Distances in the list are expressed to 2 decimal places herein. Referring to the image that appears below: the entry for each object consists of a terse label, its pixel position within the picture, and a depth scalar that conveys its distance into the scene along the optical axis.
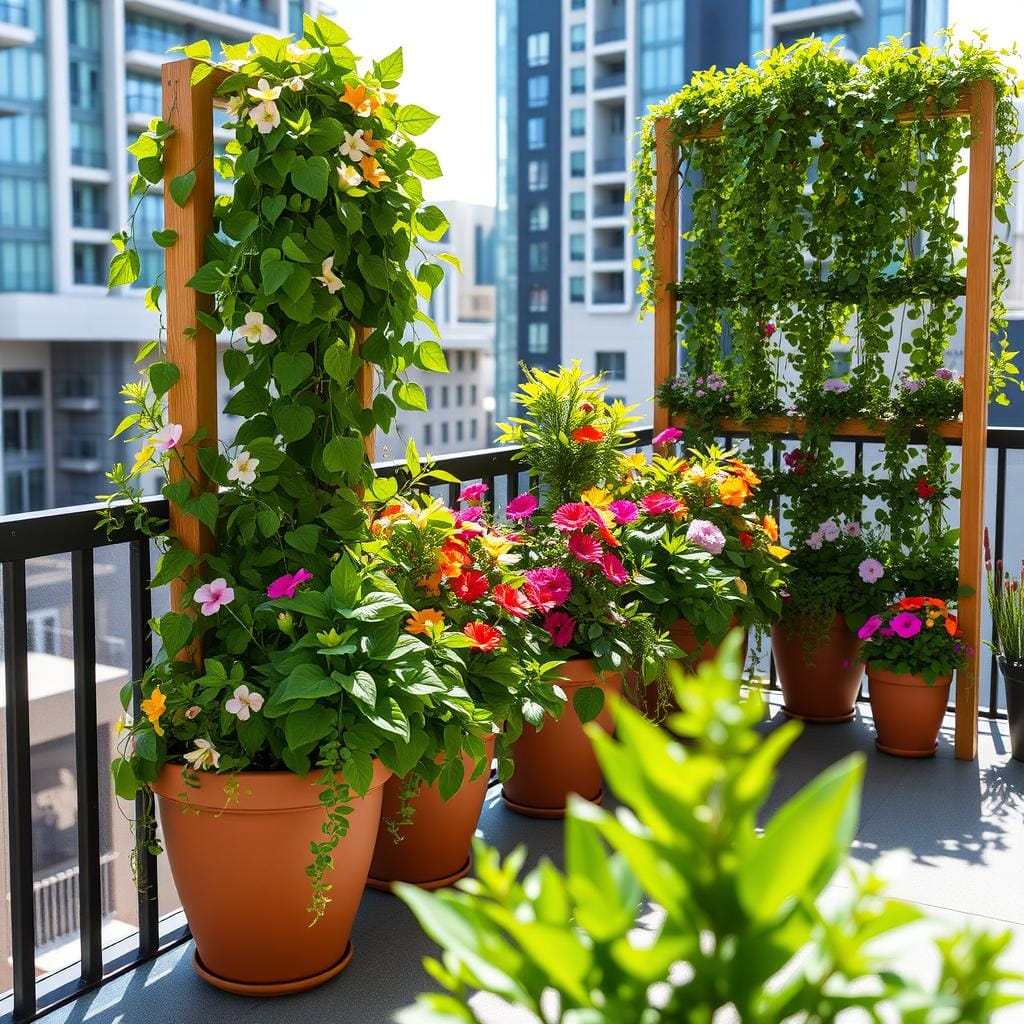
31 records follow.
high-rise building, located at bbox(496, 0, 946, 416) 35.00
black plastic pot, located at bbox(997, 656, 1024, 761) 3.17
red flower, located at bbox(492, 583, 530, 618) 2.39
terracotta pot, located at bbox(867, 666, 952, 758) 3.19
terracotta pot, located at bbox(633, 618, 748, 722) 3.04
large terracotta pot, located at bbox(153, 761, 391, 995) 1.94
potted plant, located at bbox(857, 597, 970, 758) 3.18
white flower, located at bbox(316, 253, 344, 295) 2.12
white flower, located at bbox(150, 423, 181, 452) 2.09
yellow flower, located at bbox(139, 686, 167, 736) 1.95
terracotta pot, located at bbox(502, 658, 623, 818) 2.74
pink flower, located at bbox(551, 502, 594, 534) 2.70
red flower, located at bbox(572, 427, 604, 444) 2.97
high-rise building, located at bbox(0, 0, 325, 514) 30.64
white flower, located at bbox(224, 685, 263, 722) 1.92
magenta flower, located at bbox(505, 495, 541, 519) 2.82
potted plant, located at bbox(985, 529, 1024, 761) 3.19
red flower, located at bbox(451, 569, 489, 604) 2.33
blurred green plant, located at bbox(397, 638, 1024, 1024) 0.65
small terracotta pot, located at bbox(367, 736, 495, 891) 2.34
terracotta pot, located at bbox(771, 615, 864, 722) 3.46
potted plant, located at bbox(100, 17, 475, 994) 1.94
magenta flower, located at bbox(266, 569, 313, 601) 2.05
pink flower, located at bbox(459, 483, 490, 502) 2.74
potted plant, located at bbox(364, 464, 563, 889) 2.28
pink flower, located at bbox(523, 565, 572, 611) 2.56
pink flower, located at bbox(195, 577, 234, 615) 2.03
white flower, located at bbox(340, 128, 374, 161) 2.12
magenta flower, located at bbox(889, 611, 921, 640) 3.19
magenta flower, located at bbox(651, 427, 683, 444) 3.35
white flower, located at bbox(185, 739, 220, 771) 1.91
